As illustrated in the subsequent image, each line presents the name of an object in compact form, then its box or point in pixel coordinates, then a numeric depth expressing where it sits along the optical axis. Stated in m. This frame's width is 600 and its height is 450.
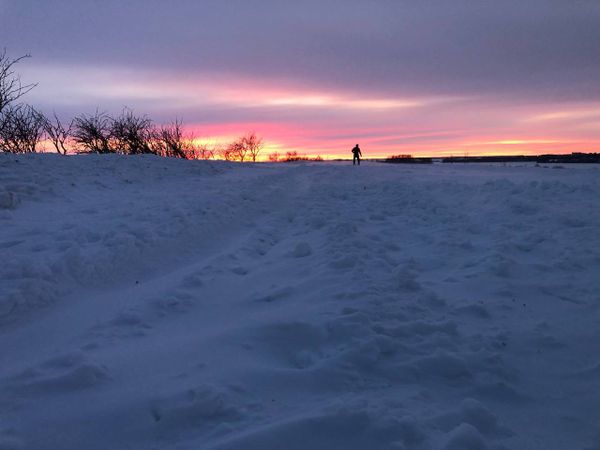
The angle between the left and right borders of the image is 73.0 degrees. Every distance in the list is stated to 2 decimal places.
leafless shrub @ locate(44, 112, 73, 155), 34.85
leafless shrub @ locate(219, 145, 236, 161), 76.94
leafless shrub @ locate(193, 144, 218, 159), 51.09
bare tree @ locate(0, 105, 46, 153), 30.08
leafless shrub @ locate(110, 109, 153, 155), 35.97
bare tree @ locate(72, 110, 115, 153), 34.88
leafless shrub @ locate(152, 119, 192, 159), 42.00
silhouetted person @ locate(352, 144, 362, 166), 35.58
